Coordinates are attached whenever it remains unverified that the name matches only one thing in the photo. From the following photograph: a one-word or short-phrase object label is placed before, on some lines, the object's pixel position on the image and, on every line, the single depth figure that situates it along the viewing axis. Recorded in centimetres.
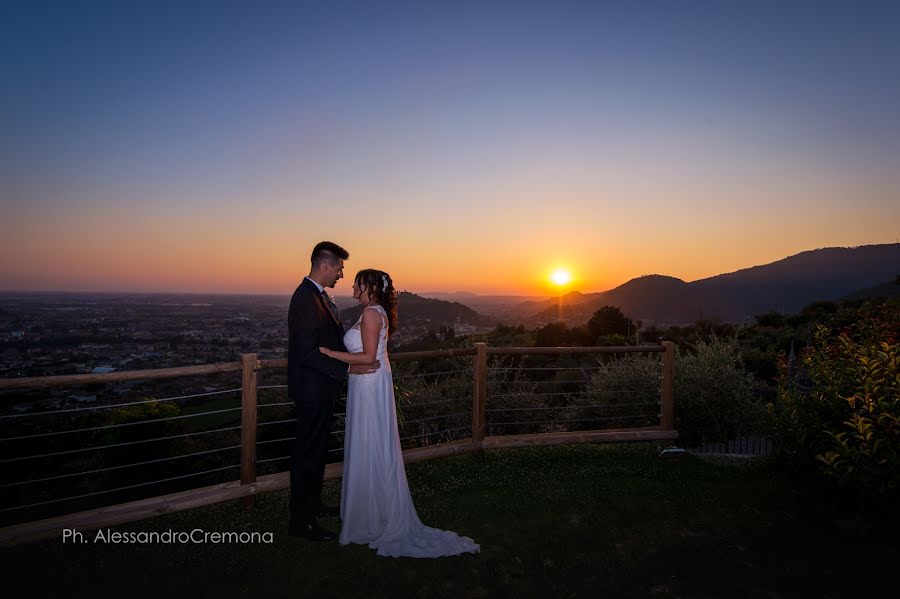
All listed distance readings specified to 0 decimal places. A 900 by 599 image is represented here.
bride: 351
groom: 340
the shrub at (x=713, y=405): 855
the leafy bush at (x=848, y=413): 392
